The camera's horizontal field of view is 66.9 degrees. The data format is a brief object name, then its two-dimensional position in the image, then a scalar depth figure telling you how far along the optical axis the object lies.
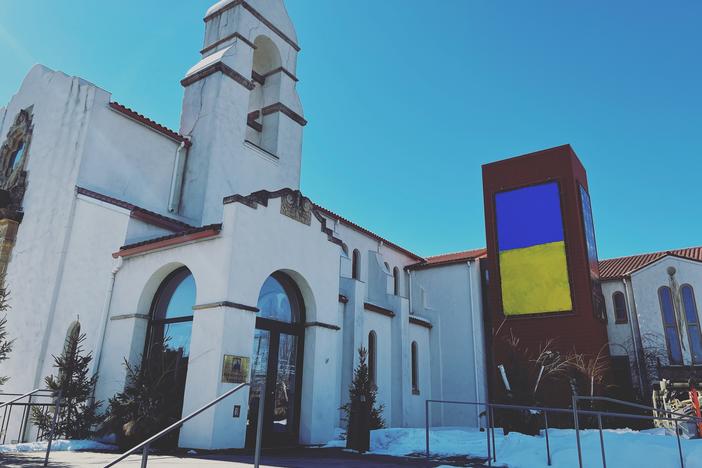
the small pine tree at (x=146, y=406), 10.46
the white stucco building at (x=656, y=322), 24.72
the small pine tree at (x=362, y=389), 12.52
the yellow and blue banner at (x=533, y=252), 24.00
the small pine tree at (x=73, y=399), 11.94
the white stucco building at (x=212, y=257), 11.80
